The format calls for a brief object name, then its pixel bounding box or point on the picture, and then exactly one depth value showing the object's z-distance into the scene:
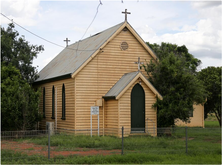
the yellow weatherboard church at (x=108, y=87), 24.73
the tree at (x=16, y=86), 25.27
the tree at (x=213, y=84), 36.31
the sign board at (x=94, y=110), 24.50
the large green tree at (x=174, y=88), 24.55
